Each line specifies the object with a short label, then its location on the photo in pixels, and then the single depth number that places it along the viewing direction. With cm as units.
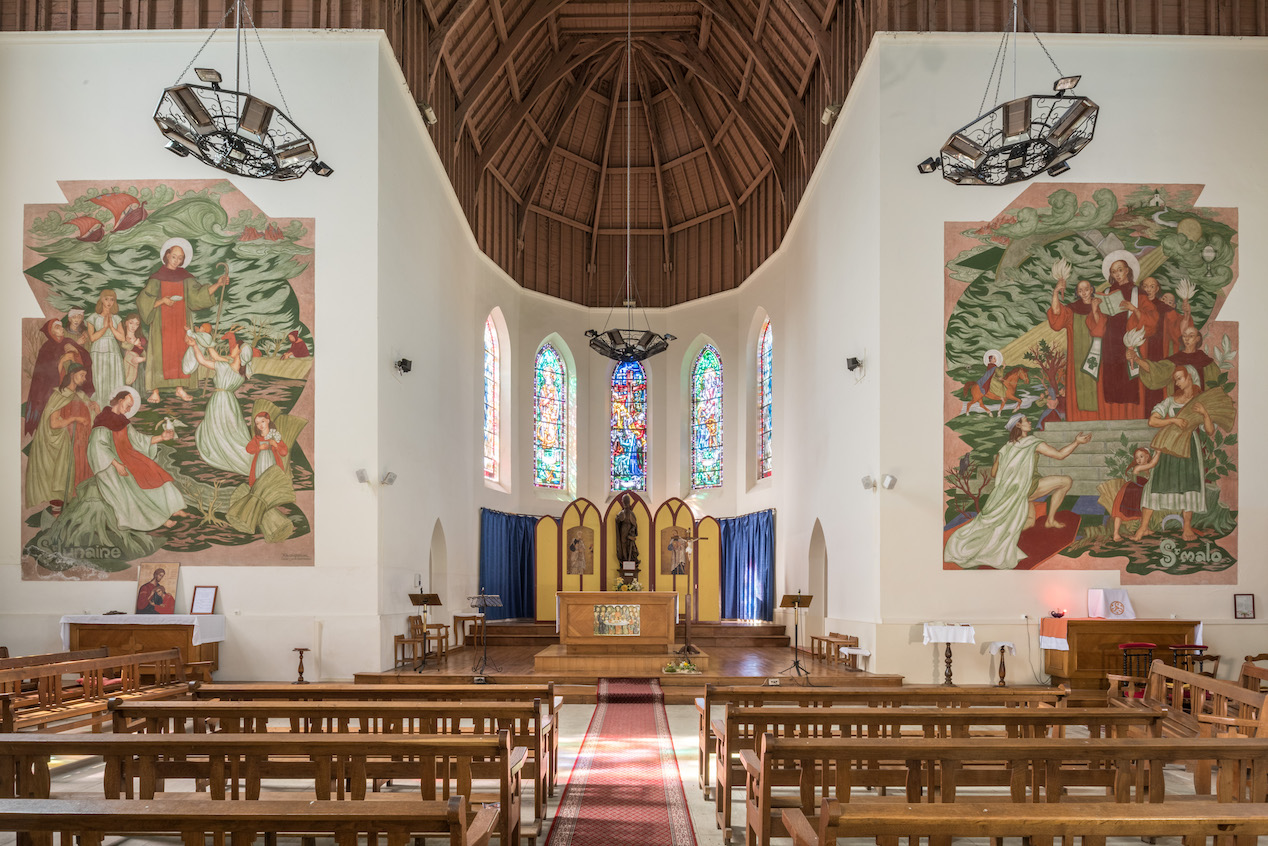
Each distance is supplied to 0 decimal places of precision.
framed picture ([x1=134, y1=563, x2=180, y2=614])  1170
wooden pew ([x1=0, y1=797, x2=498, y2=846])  290
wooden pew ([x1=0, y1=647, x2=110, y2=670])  849
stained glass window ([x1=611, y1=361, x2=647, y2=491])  2188
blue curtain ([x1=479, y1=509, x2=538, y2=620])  1873
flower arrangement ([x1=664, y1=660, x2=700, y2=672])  1213
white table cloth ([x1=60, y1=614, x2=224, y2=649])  1120
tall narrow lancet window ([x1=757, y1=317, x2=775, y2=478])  1978
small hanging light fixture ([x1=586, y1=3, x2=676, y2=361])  1658
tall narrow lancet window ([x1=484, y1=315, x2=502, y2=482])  1980
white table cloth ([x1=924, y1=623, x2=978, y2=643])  1130
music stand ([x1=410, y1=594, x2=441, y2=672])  1222
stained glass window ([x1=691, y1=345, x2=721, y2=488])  2139
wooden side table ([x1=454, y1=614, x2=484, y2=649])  1612
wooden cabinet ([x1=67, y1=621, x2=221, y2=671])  1119
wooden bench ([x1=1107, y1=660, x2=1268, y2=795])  581
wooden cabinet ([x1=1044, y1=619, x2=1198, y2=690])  1108
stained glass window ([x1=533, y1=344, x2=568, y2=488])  2128
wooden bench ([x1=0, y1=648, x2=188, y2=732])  798
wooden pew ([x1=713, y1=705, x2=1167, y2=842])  523
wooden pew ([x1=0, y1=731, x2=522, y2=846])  405
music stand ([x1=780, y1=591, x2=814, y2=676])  1188
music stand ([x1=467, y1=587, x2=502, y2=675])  1239
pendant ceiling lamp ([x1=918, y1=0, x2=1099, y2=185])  863
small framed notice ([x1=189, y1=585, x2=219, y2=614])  1166
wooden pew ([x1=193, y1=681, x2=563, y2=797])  609
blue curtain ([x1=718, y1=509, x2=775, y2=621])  1869
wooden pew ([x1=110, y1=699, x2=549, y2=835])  511
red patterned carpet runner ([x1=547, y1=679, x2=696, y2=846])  534
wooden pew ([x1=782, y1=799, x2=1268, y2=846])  292
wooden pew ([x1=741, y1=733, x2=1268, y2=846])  406
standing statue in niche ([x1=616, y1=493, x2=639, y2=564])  1923
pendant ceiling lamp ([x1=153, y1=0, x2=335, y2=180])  852
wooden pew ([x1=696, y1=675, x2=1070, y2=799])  614
